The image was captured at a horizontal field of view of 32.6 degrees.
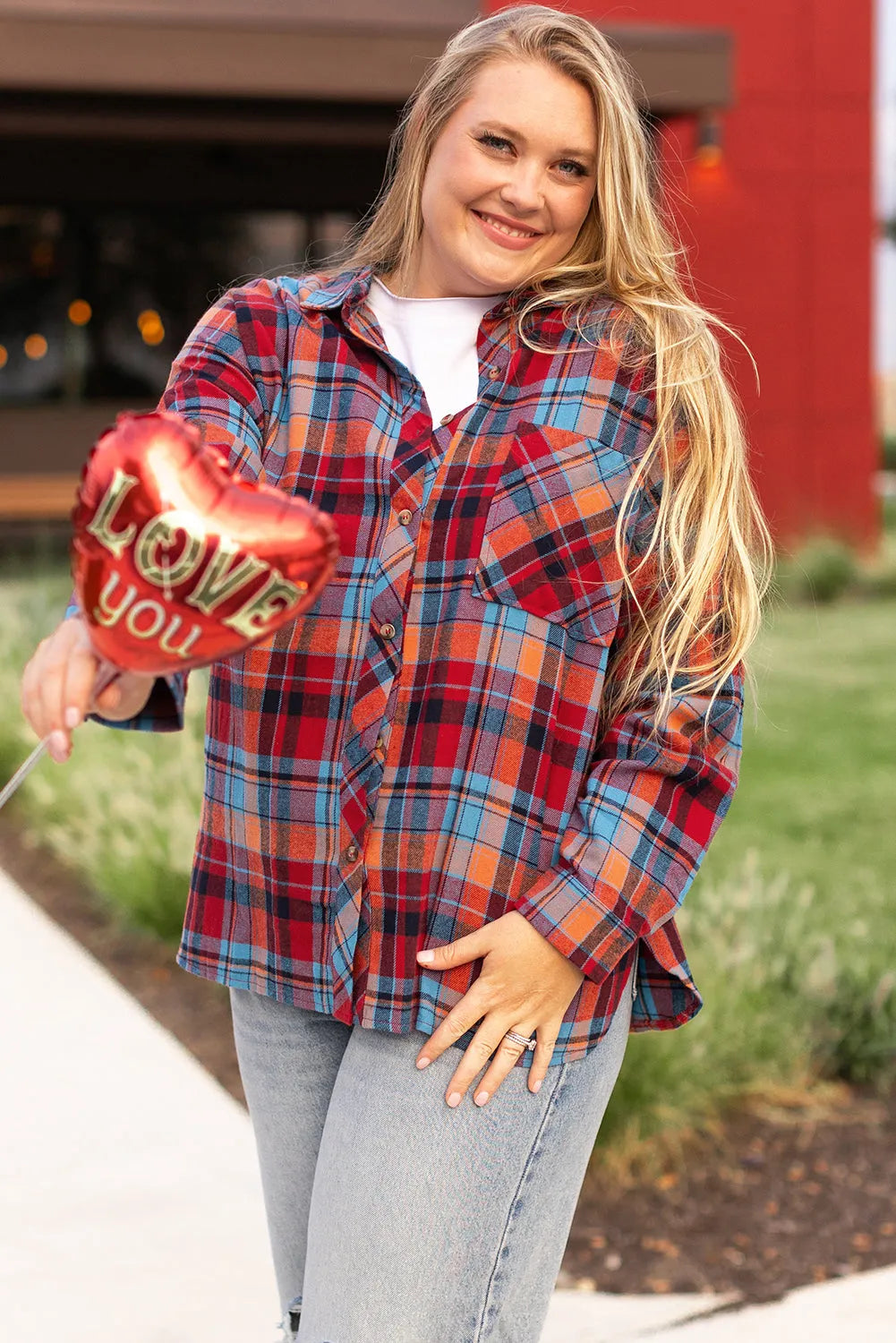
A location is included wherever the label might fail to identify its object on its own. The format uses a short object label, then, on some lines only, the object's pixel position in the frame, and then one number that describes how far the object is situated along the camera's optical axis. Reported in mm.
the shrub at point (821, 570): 10852
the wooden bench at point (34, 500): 10977
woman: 1486
